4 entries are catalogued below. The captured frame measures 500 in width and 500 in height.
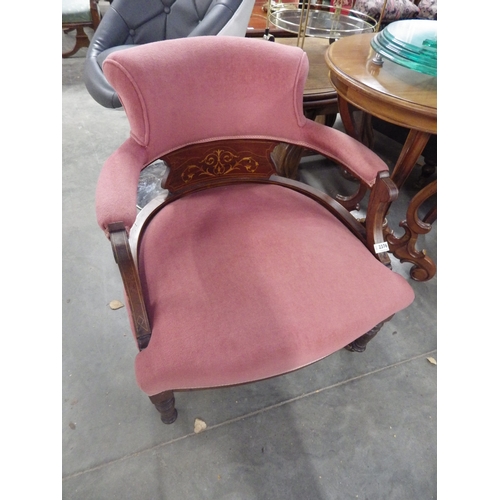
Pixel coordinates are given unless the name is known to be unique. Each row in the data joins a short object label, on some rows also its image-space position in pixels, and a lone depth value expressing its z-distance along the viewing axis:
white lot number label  0.93
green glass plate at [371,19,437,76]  1.09
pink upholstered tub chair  0.72
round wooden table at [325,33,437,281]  1.04
